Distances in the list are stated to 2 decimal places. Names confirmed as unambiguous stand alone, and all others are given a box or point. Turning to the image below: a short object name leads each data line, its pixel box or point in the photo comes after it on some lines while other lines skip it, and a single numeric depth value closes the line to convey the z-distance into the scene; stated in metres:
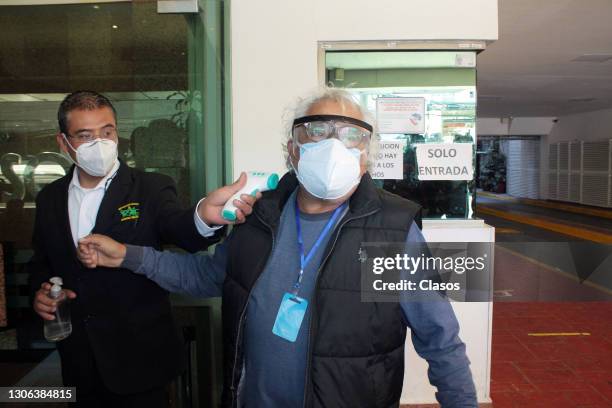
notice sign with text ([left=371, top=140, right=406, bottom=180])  3.39
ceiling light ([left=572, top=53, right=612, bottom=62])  8.26
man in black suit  1.90
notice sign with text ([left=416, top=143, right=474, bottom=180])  3.38
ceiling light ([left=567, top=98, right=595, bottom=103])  13.88
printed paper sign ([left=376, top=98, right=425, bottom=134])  3.38
